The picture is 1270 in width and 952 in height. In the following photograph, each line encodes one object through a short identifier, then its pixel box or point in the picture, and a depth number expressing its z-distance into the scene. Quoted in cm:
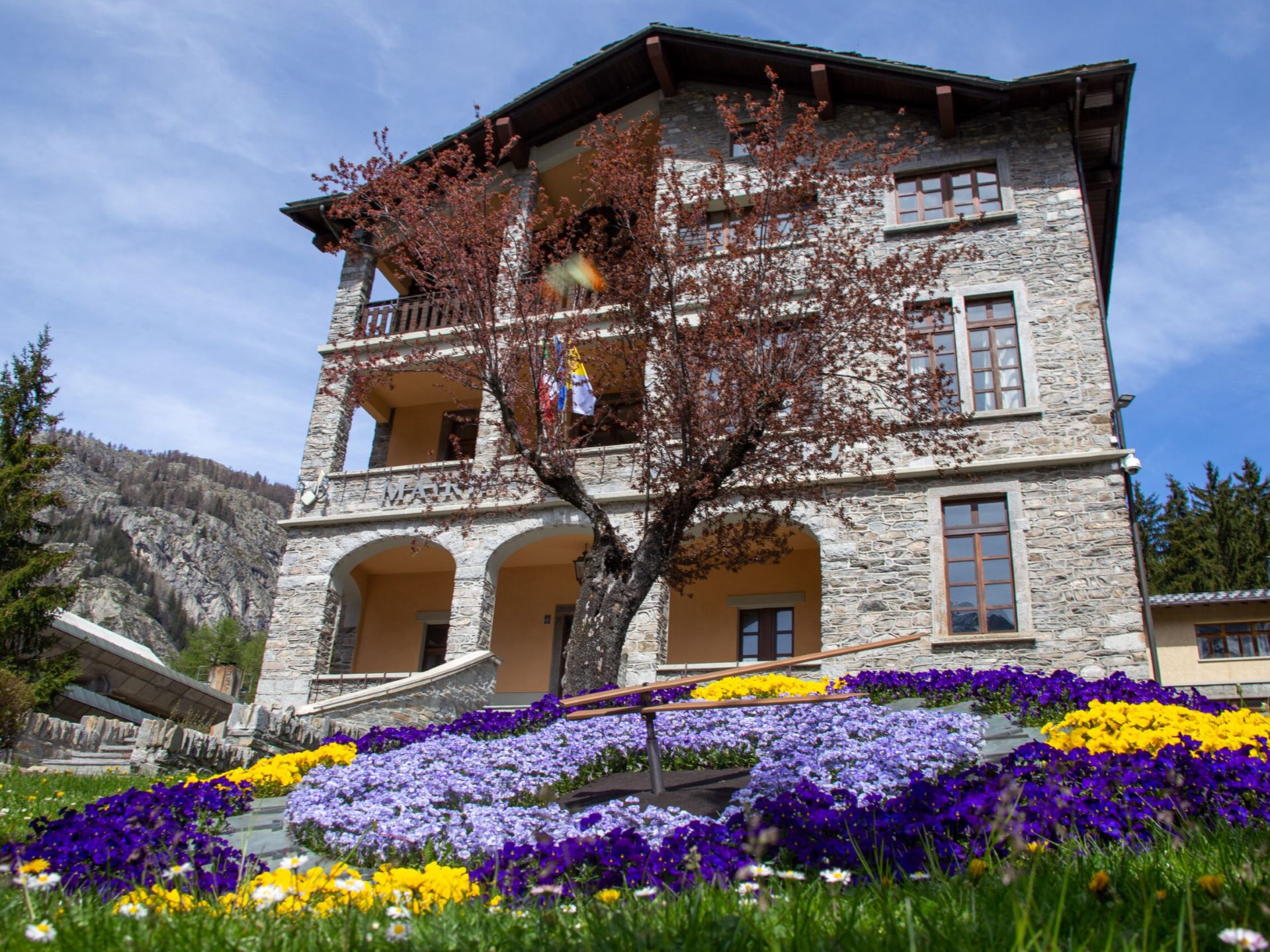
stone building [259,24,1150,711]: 1337
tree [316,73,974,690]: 1041
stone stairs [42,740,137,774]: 1063
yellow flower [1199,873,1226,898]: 230
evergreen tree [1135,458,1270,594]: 2970
